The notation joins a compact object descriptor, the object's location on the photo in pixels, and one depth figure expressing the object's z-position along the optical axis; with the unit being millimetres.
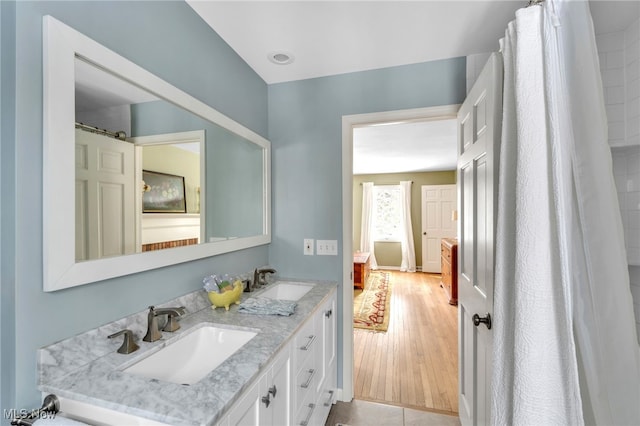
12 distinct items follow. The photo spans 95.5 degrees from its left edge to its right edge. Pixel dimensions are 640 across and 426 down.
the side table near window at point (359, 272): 5059
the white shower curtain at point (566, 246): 917
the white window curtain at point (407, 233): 6887
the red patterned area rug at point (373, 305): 3578
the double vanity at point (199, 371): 782
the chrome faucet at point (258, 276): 1895
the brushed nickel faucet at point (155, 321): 1104
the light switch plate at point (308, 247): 2195
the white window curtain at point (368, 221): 7141
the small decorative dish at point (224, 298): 1452
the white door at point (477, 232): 1213
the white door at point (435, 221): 6637
